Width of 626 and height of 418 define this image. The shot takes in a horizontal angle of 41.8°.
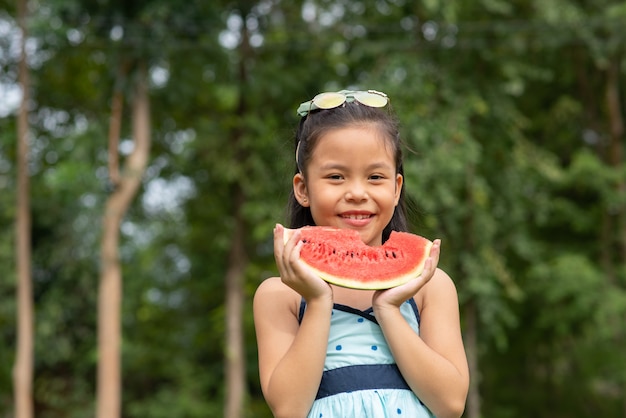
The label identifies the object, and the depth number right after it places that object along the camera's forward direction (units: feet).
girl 6.37
